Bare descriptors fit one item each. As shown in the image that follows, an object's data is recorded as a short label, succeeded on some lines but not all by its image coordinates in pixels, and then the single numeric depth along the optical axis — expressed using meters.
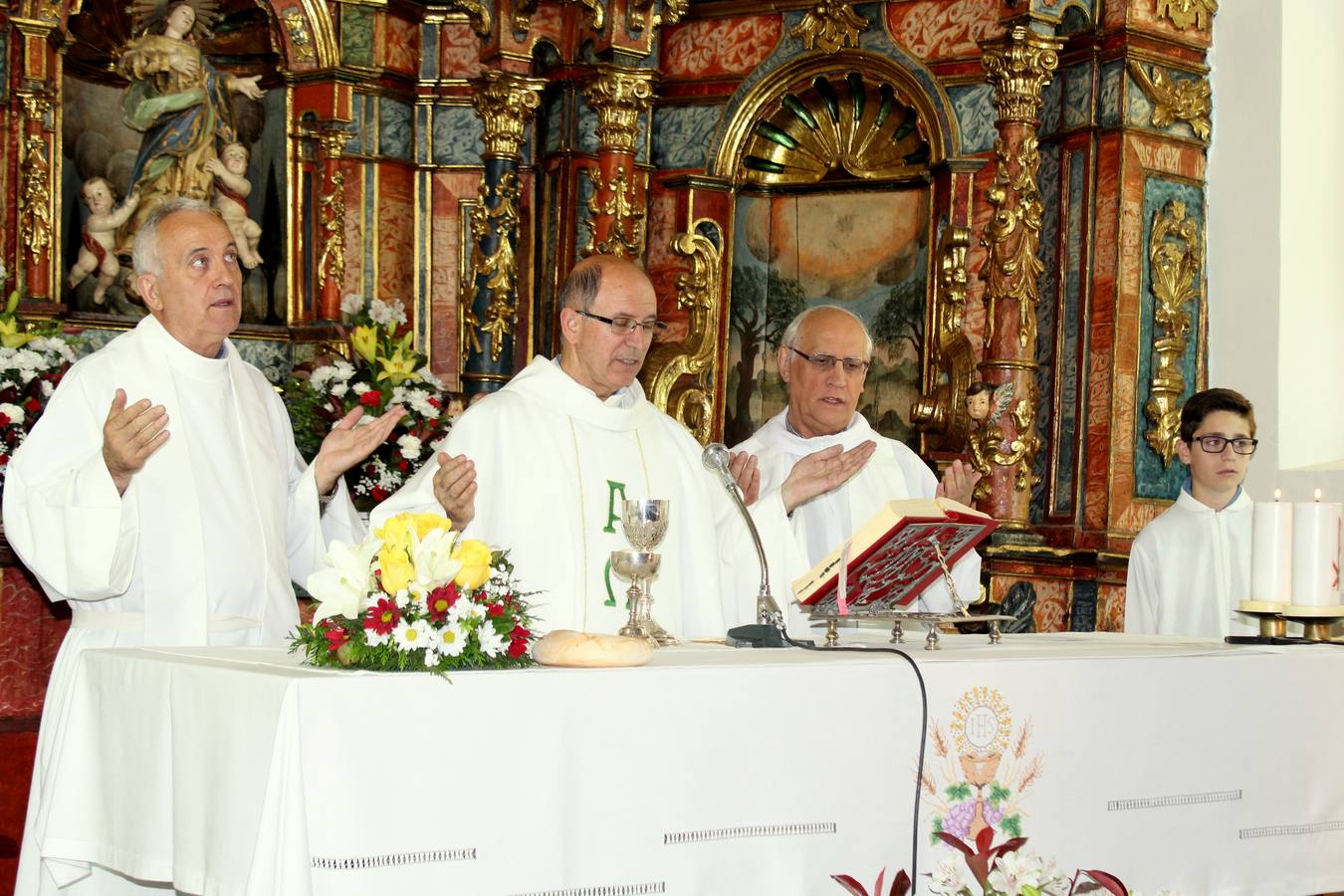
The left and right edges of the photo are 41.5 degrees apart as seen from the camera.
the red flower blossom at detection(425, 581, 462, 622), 3.67
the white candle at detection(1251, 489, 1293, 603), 5.20
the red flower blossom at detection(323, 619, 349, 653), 3.69
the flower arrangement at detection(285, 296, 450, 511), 8.45
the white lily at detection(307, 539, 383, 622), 3.74
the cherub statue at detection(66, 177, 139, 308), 9.93
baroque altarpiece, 9.01
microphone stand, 4.58
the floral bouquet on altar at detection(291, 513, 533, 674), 3.64
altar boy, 6.34
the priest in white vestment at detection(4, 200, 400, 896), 4.70
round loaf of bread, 3.83
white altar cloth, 3.51
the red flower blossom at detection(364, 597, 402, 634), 3.63
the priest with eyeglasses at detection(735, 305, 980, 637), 6.50
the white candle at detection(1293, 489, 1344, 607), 5.17
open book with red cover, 4.61
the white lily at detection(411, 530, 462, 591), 3.77
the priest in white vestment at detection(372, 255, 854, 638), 5.33
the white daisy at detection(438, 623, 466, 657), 3.64
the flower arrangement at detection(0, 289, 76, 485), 6.96
